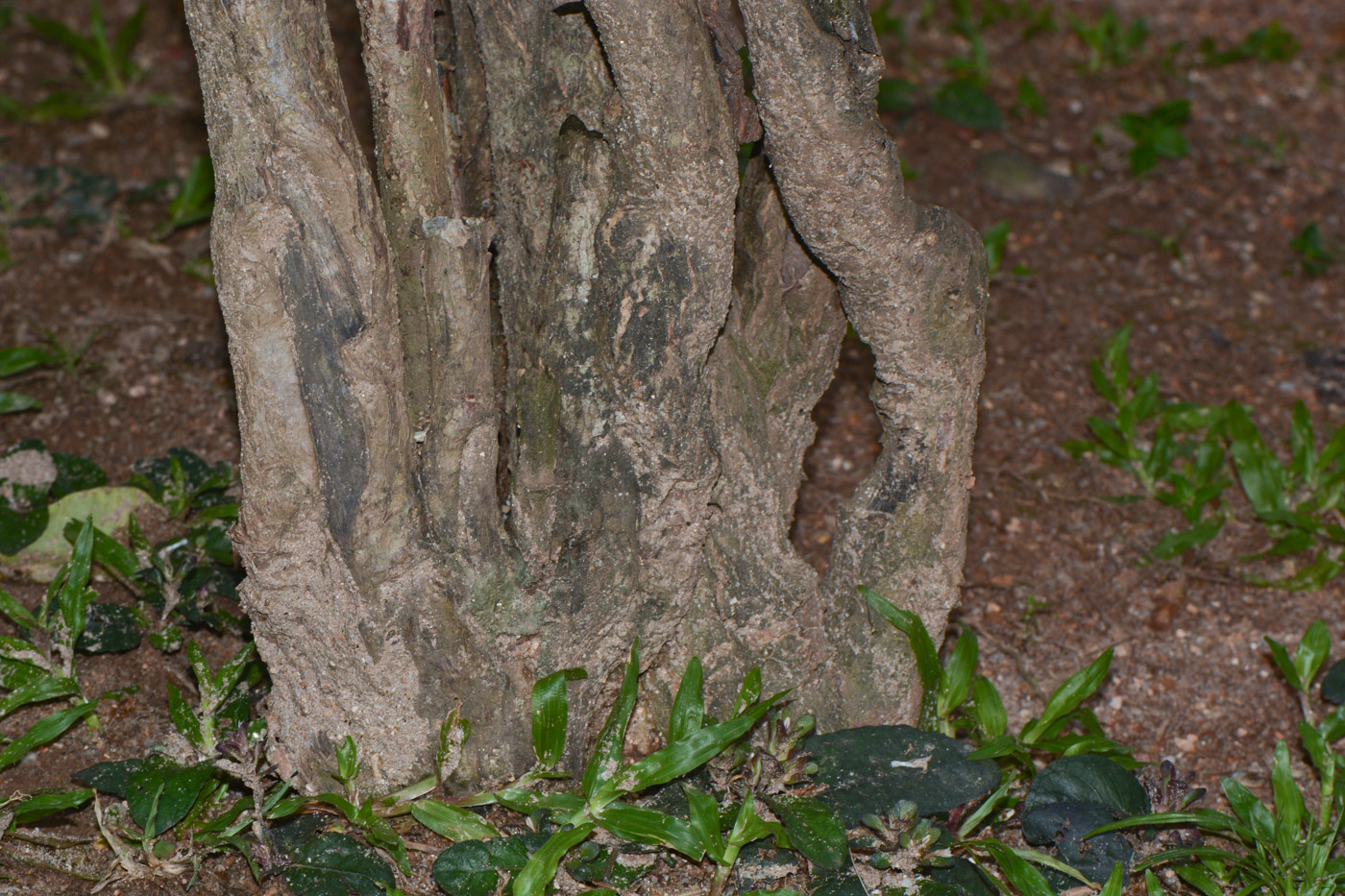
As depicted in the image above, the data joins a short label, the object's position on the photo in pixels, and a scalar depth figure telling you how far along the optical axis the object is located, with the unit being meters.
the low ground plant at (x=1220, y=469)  3.57
